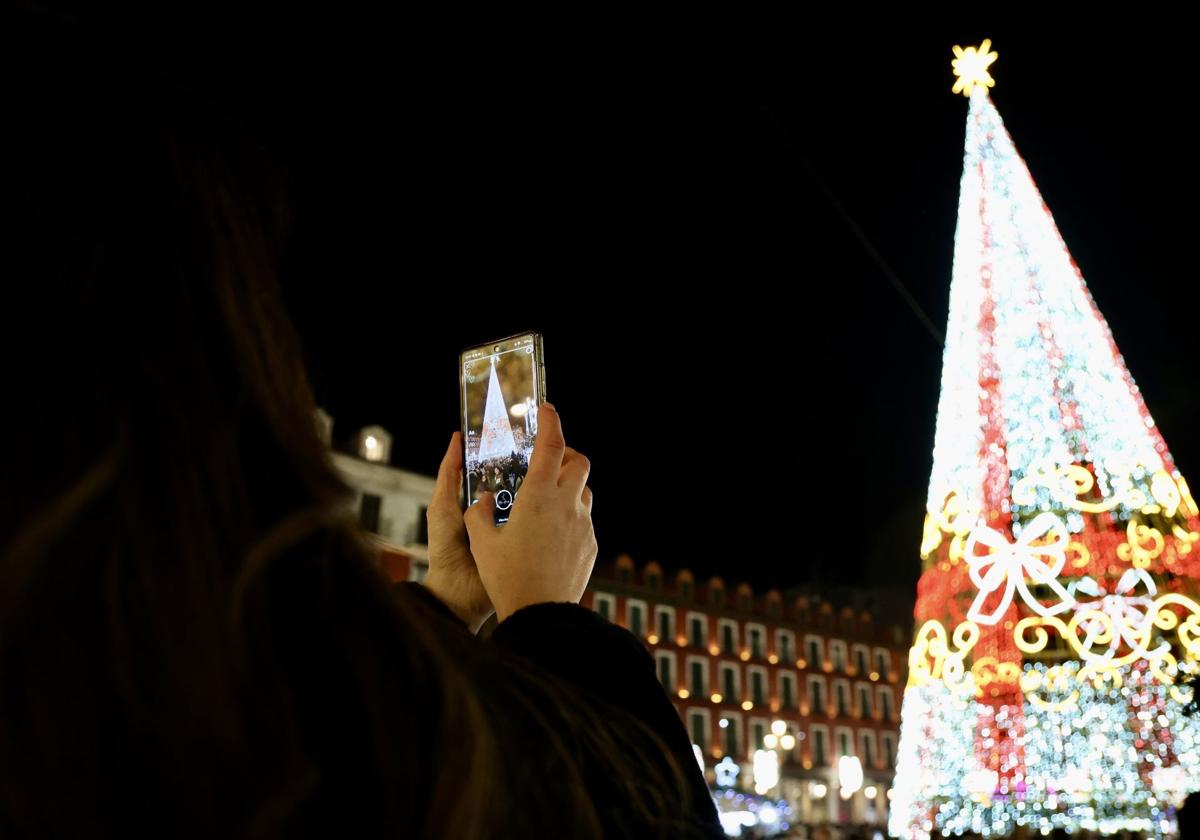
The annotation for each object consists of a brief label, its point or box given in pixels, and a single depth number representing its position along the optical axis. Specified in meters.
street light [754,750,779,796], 23.83
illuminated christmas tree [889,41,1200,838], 8.00
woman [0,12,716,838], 0.59
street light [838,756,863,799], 20.20
